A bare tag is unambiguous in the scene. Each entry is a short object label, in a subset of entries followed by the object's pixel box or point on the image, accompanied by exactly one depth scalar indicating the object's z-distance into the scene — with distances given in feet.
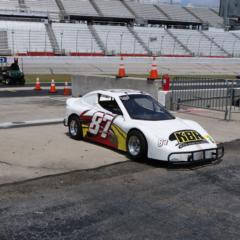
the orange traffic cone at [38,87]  58.82
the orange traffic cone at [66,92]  53.31
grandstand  116.40
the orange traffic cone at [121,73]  41.51
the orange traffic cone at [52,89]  55.99
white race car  19.27
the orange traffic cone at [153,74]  38.11
